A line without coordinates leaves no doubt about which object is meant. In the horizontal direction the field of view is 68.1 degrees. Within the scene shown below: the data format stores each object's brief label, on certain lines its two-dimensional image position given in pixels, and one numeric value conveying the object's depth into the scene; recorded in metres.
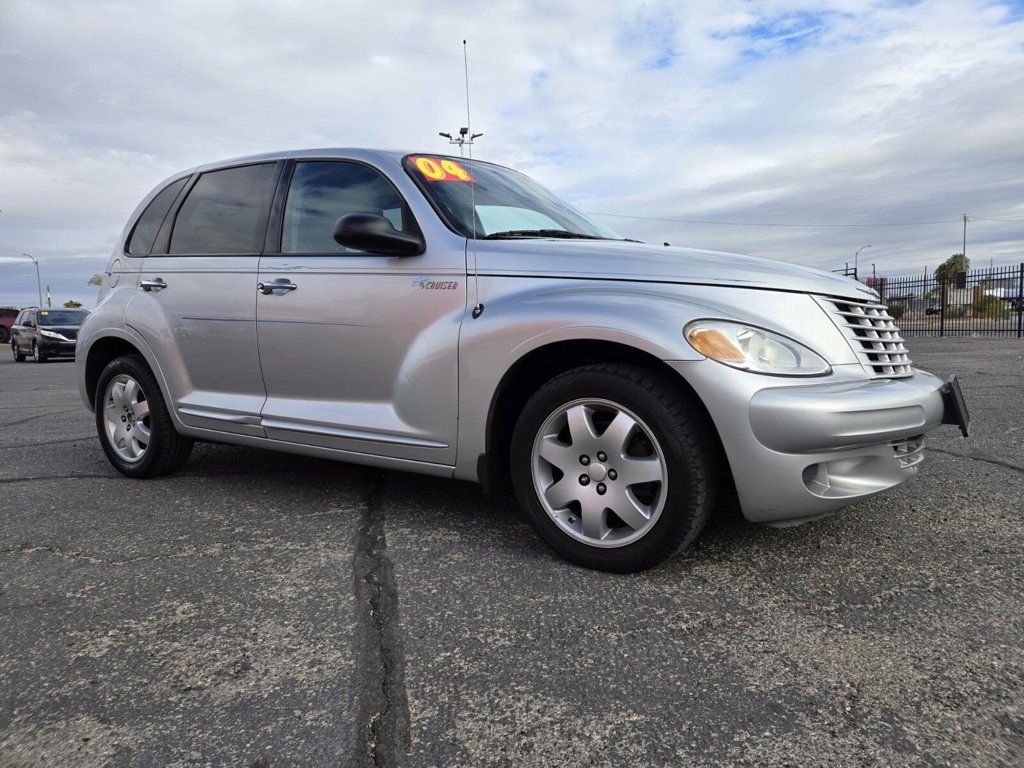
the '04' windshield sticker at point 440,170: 3.46
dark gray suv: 20.36
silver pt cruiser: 2.49
